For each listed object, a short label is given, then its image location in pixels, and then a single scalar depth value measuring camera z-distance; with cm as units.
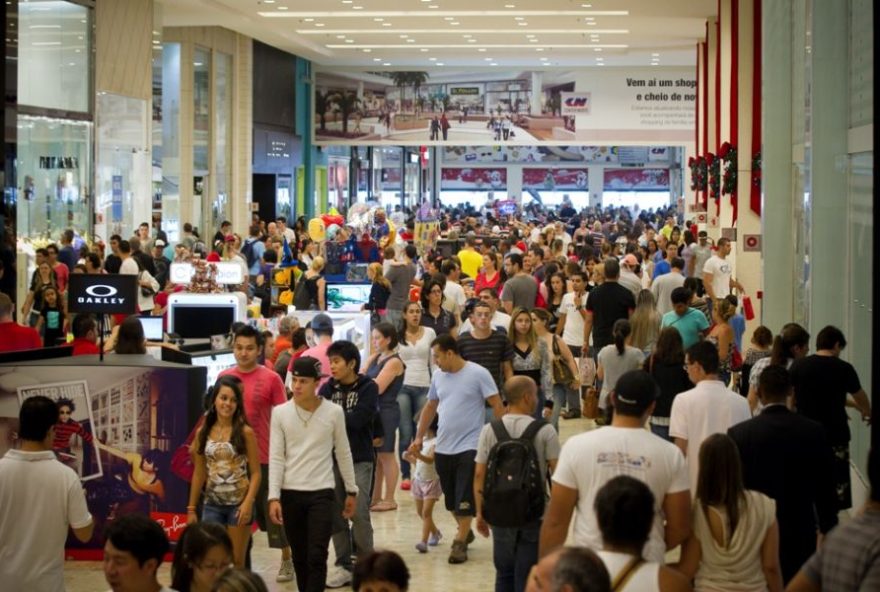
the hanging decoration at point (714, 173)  2492
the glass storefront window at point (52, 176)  2138
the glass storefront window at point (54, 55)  2133
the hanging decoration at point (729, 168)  2184
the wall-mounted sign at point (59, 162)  2211
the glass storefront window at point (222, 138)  3262
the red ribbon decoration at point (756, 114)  2095
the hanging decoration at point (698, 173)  2883
